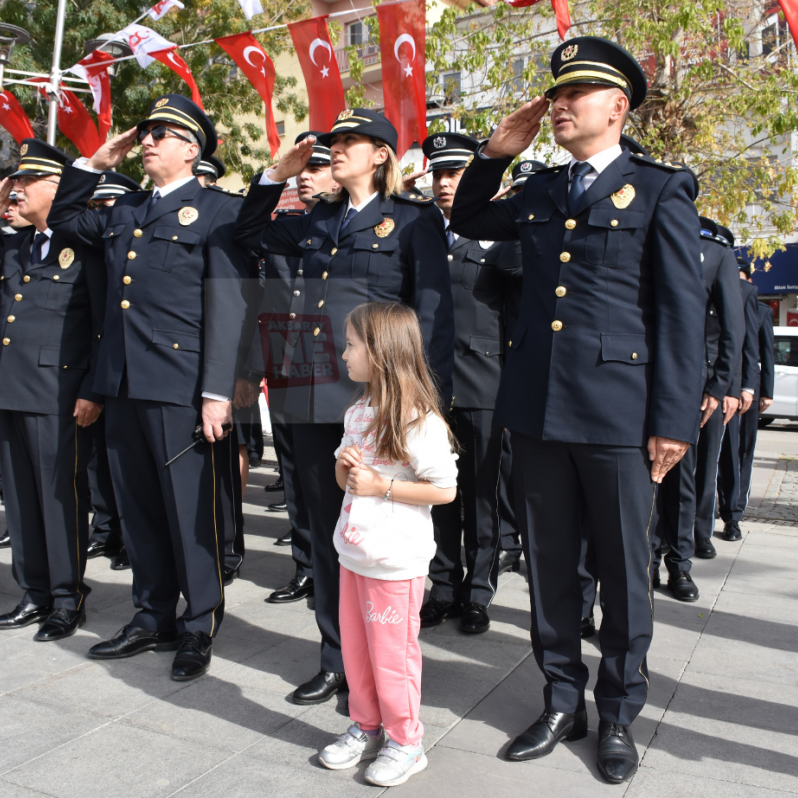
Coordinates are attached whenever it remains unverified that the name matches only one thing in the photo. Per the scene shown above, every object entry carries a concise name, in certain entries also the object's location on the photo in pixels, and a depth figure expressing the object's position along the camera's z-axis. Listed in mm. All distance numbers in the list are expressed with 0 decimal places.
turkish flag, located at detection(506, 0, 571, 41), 6121
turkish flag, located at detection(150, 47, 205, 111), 9141
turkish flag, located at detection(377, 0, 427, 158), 6988
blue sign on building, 22203
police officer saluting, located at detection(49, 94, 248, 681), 3445
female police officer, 3164
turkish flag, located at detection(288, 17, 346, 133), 7586
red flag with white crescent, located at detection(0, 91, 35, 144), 9664
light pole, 10014
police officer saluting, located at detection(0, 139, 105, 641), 3873
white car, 15086
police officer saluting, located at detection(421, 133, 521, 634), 4039
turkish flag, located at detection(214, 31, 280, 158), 8453
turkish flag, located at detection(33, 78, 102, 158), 10625
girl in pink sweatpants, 2463
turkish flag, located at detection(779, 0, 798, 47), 3529
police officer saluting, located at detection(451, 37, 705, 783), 2615
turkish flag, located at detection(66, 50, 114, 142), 9555
